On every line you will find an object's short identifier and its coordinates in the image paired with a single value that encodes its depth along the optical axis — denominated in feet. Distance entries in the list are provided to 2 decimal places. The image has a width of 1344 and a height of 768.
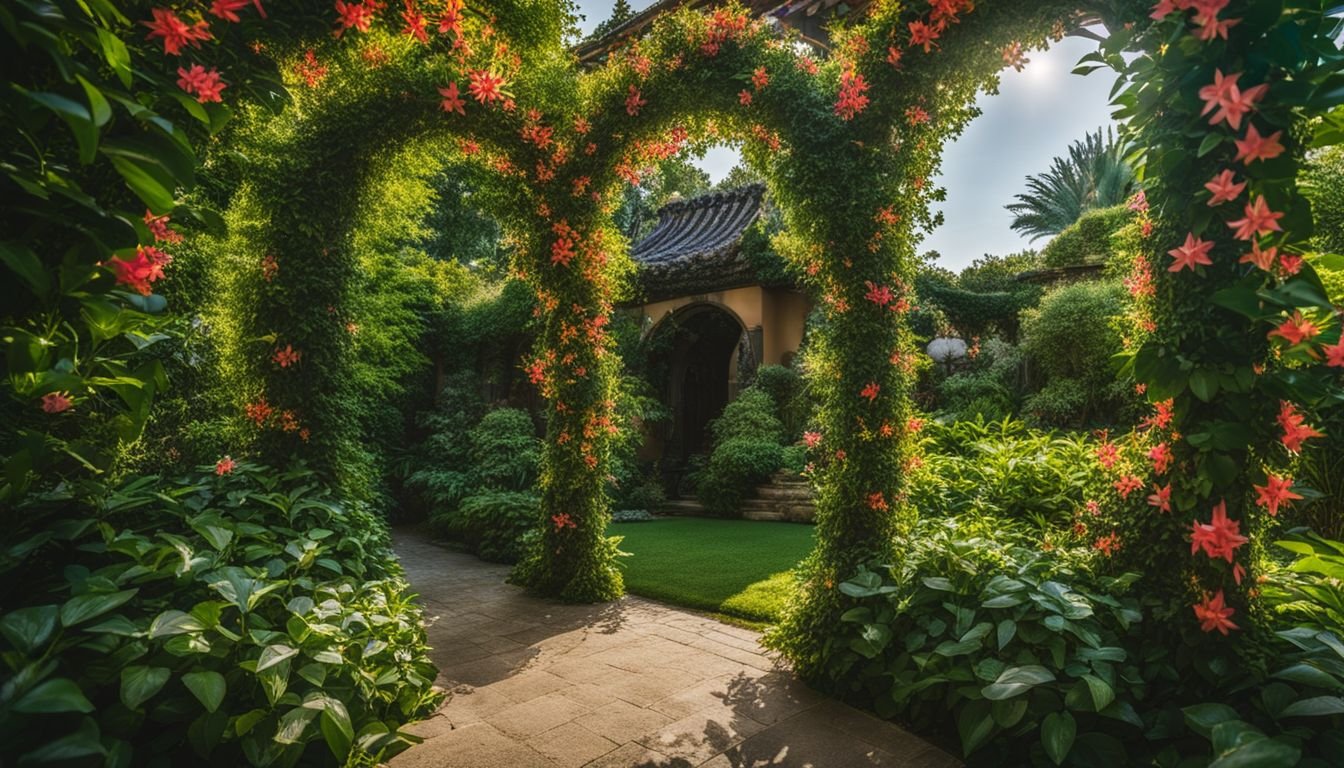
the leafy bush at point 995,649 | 6.94
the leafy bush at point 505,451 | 28.48
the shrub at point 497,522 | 22.27
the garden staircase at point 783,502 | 28.50
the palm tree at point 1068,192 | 75.51
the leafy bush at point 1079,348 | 27.78
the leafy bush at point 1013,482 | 13.82
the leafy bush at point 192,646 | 5.41
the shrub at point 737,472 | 30.66
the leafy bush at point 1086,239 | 46.01
